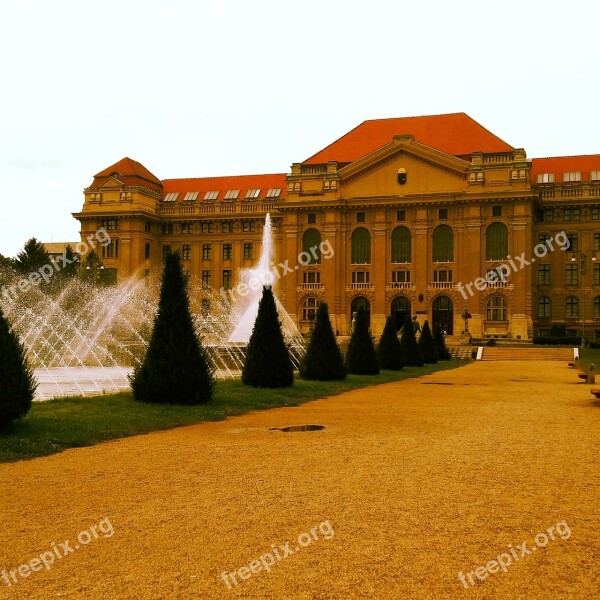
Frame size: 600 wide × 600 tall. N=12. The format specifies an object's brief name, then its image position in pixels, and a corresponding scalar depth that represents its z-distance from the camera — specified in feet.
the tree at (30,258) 234.58
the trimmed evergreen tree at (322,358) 81.25
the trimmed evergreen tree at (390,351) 110.01
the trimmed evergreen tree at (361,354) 95.14
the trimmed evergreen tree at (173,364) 53.36
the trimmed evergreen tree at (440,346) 157.17
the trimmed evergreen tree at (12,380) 37.32
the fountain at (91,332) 84.53
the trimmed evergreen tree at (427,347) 139.36
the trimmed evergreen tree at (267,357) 68.54
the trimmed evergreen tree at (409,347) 123.95
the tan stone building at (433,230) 224.53
